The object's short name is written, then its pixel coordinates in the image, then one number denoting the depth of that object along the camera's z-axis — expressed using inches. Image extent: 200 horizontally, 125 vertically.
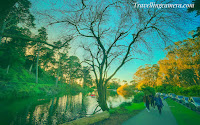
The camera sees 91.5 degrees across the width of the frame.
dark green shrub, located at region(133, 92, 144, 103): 735.5
